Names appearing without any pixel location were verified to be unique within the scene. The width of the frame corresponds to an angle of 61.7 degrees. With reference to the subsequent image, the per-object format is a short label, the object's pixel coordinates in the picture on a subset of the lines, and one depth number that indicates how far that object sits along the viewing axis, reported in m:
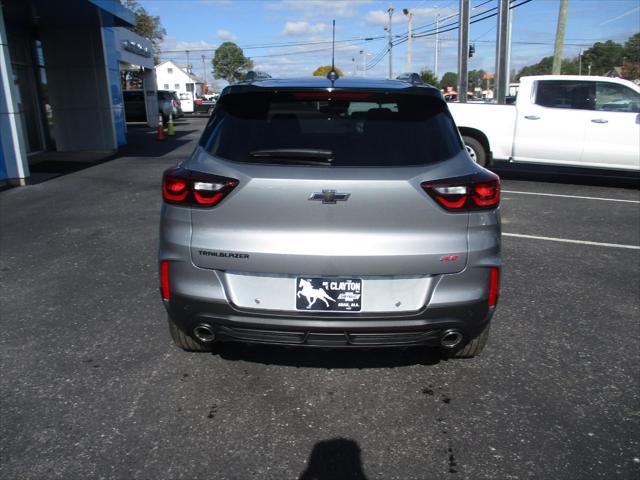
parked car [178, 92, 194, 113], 46.72
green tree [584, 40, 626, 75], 115.88
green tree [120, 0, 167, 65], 48.00
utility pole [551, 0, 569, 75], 23.58
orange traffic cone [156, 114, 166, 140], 19.78
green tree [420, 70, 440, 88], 56.64
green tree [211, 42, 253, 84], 129.25
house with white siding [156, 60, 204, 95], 98.75
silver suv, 2.67
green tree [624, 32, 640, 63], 101.50
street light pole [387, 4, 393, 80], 59.64
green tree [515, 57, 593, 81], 120.44
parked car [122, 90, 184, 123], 31.20
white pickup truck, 10.02
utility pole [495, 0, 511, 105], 16.14
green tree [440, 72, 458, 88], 127.94
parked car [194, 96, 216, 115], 41.19
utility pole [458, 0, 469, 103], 18.00
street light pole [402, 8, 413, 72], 53.91
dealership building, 14.48
